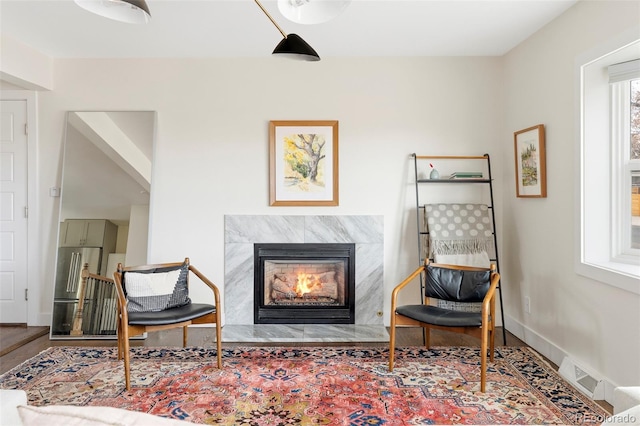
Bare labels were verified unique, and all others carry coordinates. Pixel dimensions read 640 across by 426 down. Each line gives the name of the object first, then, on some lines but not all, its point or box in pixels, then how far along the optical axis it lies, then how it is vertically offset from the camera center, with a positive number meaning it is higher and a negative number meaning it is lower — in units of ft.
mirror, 12.75 +0.17
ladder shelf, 12.87 +0.92
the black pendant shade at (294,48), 7.18 +2.90
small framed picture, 10.88 +1.47
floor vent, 8.56 -3.53
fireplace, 13.44 -2.16
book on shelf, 12.77 +1.27
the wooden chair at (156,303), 9.59 -2.16
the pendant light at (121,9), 5.83 +3.00
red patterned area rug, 7.95 -3.70
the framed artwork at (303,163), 13.30 +1.70
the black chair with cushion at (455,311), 9.47 -2.18
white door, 13.44 +0.17
